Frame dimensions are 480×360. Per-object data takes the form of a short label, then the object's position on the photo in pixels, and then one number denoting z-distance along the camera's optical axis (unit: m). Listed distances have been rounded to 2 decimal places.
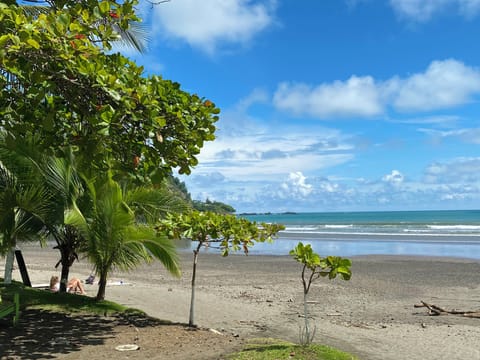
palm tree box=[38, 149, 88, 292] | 7.37
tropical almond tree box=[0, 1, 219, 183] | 3.68
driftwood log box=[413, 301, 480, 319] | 10.00
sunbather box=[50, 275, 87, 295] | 10.43
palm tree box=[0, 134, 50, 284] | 7.24
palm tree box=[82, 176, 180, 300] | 7.36
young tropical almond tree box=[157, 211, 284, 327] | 6.42
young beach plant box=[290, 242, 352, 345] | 5.33
